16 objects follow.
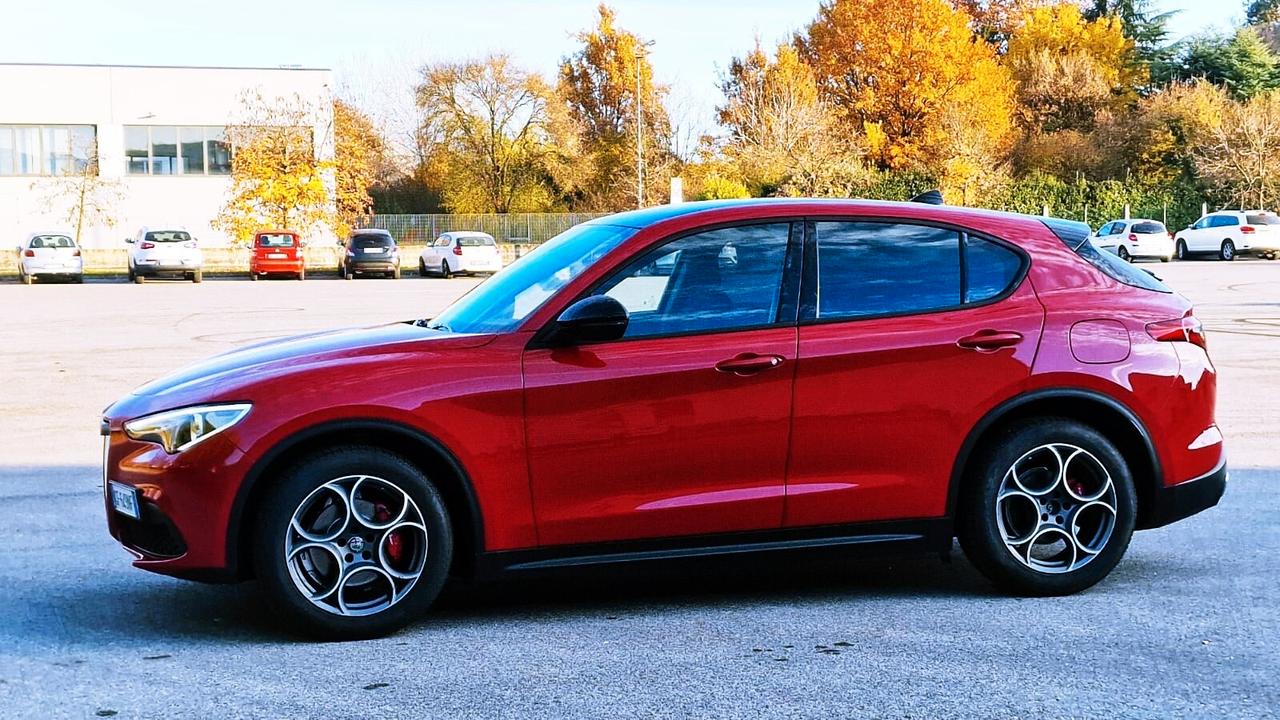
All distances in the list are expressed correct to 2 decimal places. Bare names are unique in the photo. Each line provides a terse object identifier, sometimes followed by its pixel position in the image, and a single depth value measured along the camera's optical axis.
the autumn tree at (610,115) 67.25
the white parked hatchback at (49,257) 42.12
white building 57.47
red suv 5.17
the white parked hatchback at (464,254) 44.97
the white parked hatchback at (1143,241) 47.64
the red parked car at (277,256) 44.53
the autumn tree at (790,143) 56.34
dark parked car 44.97
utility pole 69.58
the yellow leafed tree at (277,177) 54.41
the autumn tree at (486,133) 65.75
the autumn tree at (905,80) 64.69
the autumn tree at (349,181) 55.31
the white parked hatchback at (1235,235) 46.47
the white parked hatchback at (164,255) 42.31
